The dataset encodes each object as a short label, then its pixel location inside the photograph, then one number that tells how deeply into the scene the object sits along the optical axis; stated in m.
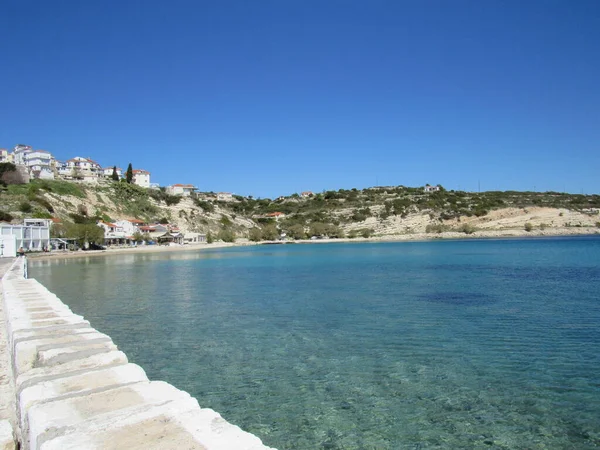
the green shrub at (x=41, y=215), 75.12
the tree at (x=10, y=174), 89.12
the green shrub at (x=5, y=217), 71.29
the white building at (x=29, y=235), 59.60
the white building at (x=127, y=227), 87.93
